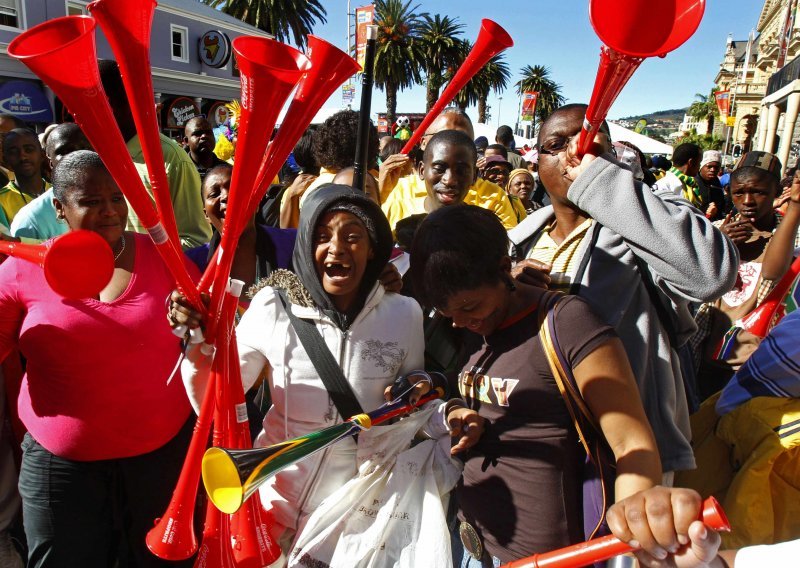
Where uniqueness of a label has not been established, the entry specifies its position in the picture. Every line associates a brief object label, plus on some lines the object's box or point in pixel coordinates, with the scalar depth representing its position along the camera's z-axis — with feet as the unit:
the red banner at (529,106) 81.35
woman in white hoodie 6.02
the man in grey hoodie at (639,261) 4.61
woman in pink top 6.67
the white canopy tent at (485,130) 48.08
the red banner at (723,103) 90.56
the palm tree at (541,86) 167.63
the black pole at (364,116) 8.15
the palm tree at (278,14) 109.91
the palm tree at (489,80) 129.29
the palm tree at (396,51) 119.85
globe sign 83.93
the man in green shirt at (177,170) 10.41
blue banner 59.31
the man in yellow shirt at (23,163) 13.20
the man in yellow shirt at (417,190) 12.46
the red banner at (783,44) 83.52
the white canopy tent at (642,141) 47.29
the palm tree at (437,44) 129.18
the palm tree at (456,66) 124.89
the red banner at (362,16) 46.60
